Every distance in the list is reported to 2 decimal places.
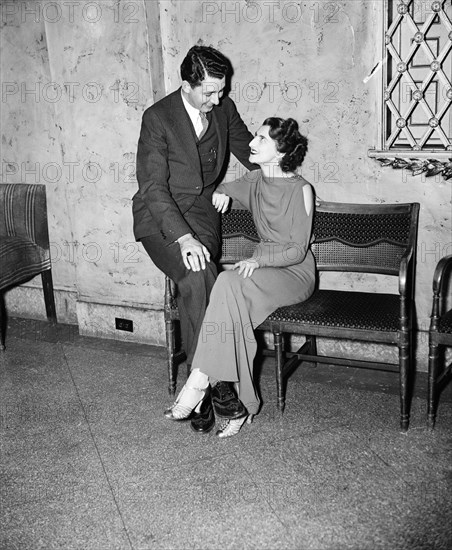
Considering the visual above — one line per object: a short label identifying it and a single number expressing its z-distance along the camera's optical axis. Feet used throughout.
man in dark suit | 10.84
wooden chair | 9.76
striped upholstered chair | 15.06
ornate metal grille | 10.98
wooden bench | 10.02
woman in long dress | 10.26
